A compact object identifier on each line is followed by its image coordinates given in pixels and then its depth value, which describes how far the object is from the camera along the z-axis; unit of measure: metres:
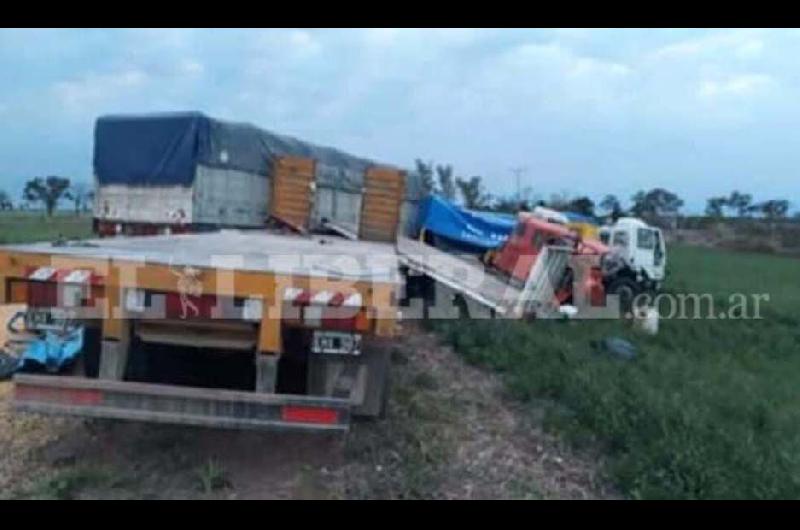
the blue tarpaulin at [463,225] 21.38
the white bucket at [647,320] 12.94
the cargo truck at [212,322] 4.32
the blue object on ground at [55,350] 4.92
